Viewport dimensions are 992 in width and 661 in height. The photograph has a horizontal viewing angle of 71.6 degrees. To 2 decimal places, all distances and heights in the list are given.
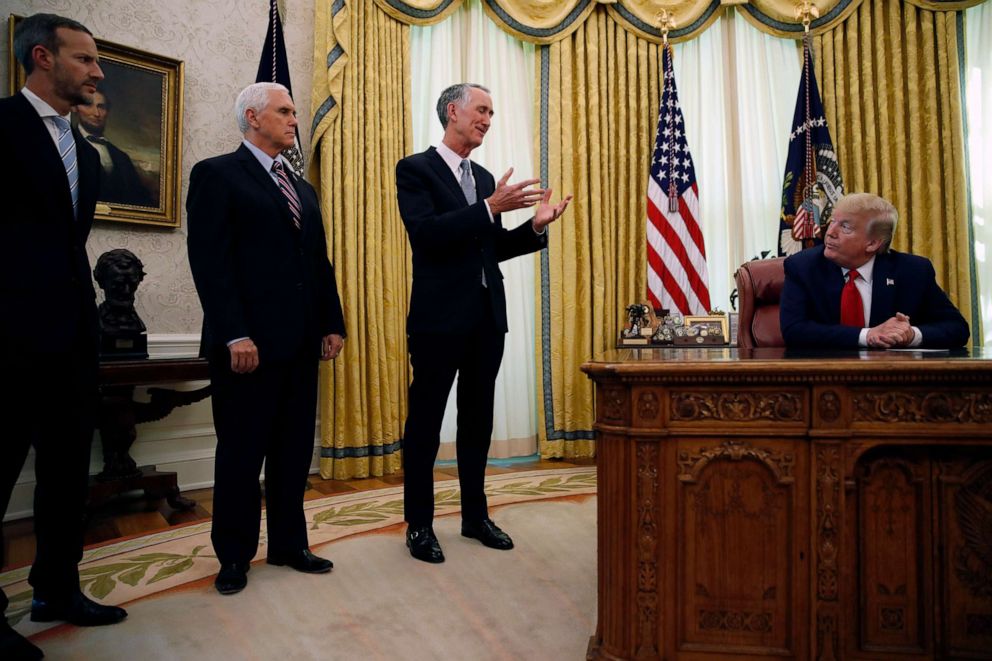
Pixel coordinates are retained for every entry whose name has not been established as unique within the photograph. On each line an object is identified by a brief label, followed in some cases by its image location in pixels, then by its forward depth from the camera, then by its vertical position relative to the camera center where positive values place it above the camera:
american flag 4.59 +0.79
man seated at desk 2.29 +0.18
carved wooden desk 1.49 -0.38
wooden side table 3.06 -0.32
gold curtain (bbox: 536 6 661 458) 4.67 +1.00
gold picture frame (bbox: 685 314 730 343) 4.20 +0.11
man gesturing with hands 2.43 +0.19
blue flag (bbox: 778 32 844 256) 4.45 +1.08
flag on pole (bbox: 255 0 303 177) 3.73 +1.54
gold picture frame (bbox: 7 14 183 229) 3.45 +1.09
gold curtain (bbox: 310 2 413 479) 4.04 +0.75
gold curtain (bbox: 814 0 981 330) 4.51 +1.47
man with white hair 2.15 +0.08
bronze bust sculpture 3.13 +0.19
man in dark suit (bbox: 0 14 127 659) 1.73 +0.11
